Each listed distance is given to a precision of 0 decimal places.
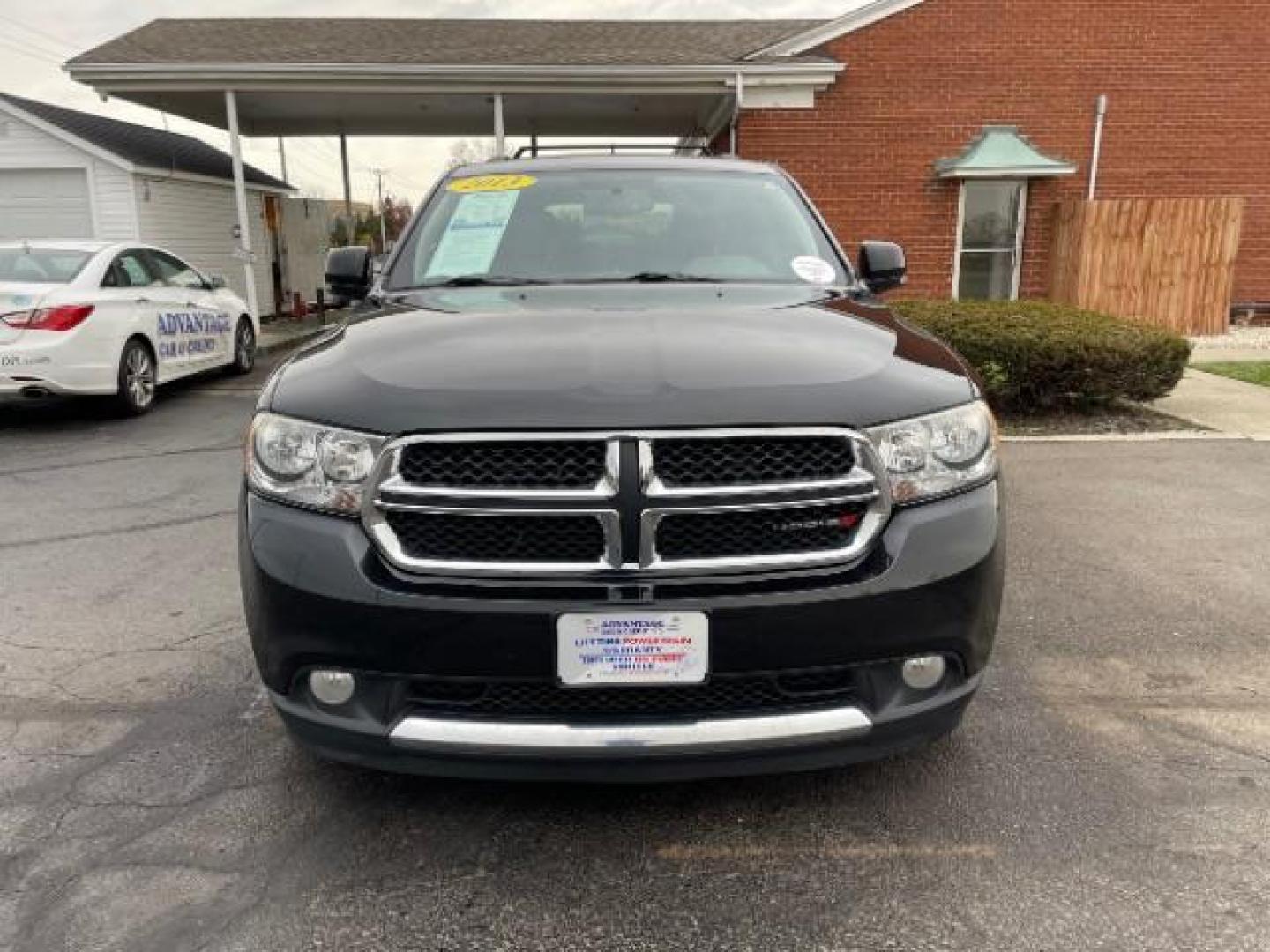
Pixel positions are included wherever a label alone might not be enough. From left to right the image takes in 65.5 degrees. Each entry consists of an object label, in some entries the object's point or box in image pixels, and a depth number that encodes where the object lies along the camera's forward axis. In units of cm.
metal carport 1226
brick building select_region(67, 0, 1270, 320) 1261
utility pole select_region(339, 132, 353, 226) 1856
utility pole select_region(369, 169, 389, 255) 4303
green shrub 736
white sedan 763
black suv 212
